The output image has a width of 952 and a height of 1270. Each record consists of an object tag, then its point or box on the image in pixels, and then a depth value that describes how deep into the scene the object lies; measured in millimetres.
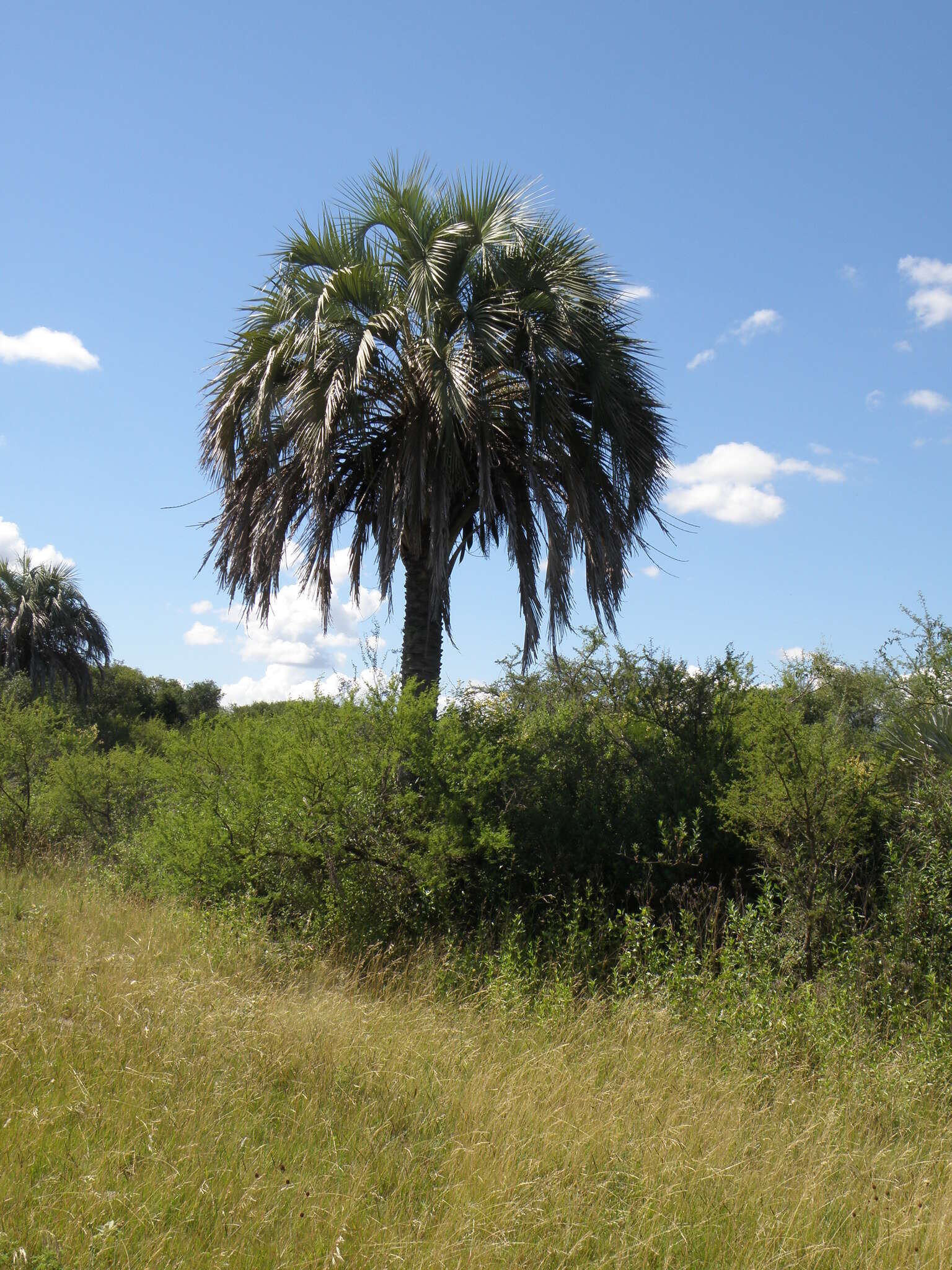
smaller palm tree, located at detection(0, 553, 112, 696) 24828
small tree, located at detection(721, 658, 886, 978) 6992
